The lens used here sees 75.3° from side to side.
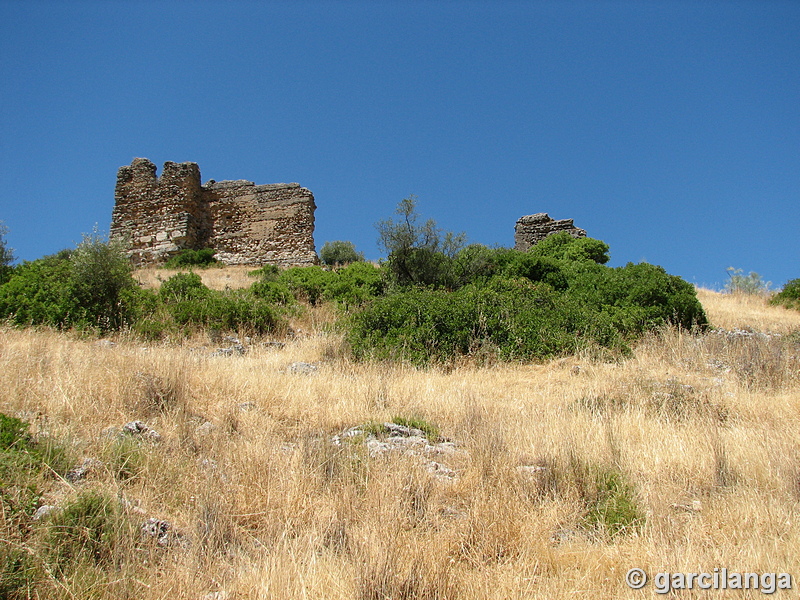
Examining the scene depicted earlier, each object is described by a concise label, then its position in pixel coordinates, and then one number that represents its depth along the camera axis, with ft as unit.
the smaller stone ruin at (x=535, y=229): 64.49
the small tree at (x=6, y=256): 49.12
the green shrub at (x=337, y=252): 93.44
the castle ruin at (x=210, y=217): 66.18
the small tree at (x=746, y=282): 74.28
